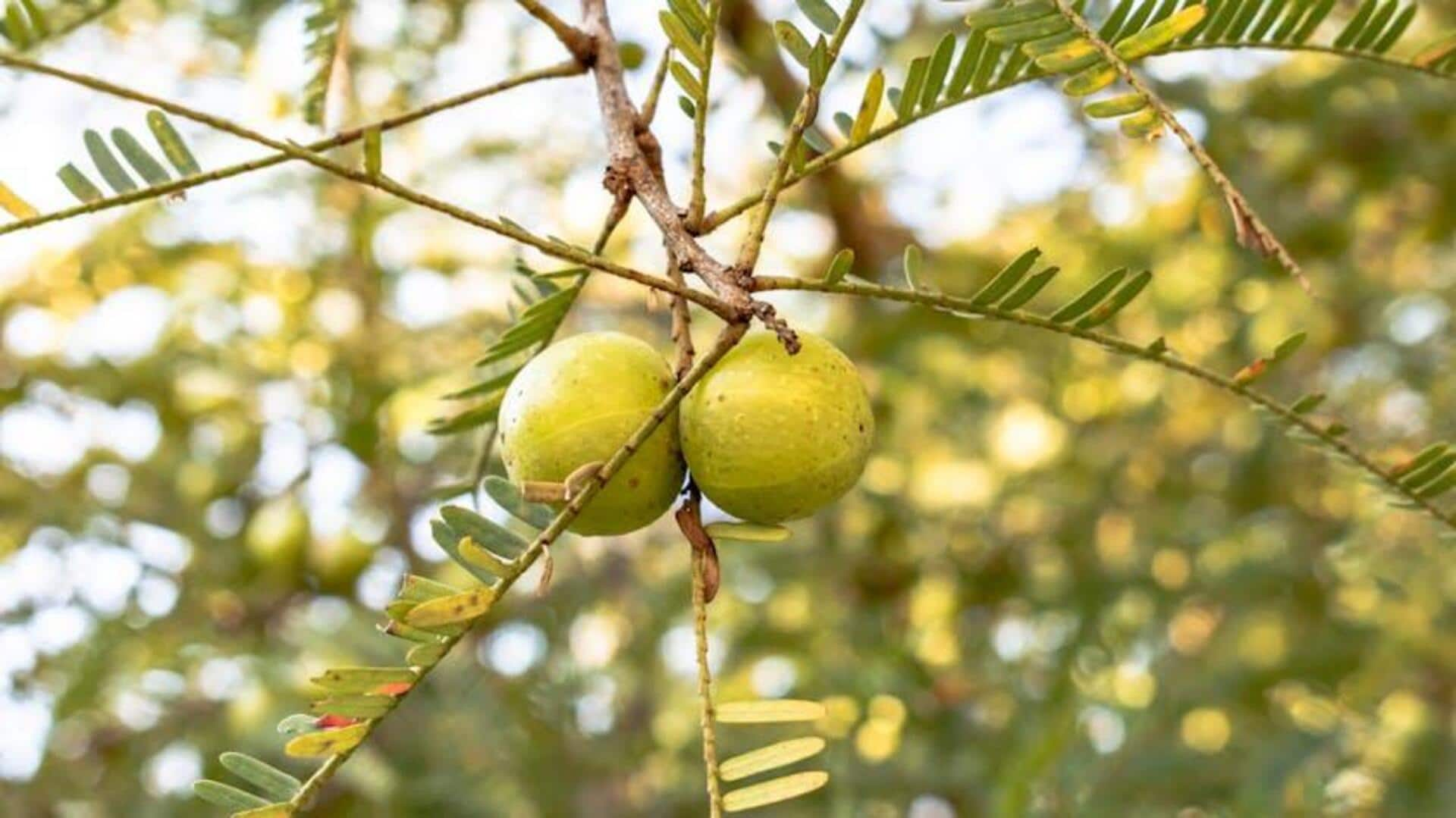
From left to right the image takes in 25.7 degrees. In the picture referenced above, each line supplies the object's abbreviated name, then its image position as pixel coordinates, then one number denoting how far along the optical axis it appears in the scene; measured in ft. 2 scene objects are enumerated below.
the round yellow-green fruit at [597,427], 1.51
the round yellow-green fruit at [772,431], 1.50
